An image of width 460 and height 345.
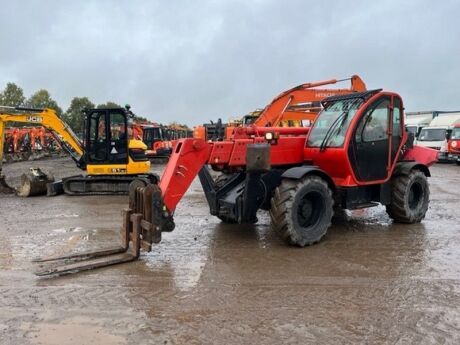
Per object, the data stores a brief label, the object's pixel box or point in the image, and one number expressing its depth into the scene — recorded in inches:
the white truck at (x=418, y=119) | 1208.6
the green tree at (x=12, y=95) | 2404.0
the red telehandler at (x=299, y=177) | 236.7
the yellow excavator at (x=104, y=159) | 500.7
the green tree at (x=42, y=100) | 2498.8
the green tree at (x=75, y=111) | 2352.6
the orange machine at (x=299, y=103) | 403.9
